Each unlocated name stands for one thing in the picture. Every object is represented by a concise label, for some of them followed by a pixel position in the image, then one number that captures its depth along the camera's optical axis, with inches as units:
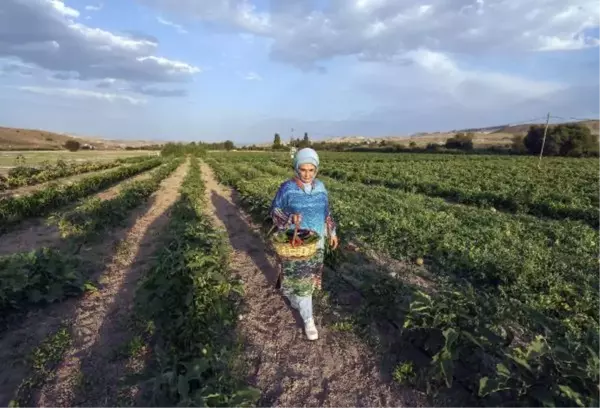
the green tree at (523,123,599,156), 2159.2
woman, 163.2
